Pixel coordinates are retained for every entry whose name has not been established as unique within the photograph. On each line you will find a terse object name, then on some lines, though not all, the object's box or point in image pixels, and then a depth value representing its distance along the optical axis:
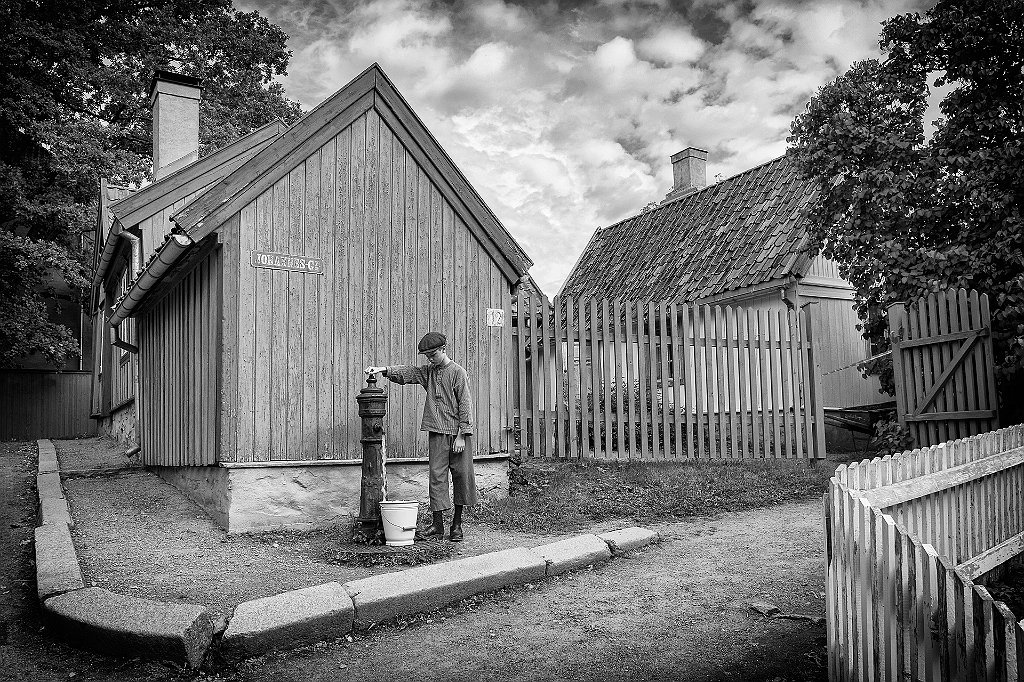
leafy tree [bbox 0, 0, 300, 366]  18.08
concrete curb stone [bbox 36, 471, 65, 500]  8.97
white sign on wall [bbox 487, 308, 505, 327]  9.33
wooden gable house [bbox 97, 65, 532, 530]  7.42
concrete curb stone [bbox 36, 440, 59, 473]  11.75
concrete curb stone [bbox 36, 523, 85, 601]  5.02
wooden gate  8.76
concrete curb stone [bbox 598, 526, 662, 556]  6.62
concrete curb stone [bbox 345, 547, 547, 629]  4.96
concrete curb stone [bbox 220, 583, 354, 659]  4.36
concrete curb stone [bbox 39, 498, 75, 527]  7.34
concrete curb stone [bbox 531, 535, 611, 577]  6.03
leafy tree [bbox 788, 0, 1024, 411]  9.46
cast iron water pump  7.12
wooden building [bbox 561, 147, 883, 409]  14.47
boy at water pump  7.23
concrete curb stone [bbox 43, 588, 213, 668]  4.22
